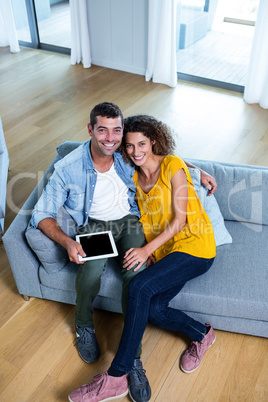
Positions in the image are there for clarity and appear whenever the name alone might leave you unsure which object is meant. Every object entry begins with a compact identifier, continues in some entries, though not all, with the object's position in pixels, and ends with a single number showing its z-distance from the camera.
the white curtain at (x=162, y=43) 4.05
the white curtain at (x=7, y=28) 4.87
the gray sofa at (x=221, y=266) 1.87
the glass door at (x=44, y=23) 5.04
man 1.85
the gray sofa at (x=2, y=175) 2.53
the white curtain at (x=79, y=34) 4.50
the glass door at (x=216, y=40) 4.02
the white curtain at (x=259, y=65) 3.69
